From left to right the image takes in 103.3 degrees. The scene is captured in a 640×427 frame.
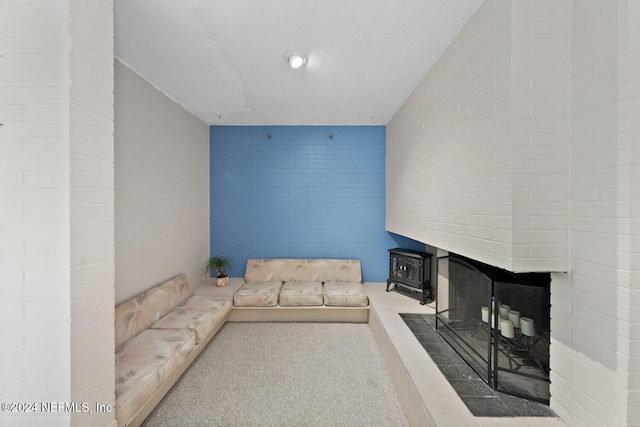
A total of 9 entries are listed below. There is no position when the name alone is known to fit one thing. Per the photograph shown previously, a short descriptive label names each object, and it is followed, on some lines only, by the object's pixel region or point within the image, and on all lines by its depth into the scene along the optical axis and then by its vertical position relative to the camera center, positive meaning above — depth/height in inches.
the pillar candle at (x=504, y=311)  68.9 -27.2
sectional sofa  70.7 -43.9
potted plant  145.8 -35.0
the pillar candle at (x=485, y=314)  73.1 -29.8
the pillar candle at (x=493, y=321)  69.8 -30.4
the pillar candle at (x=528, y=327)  63.7 -29.1
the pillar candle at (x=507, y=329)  67.6 -31.4
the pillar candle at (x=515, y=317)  66.6 -27.9
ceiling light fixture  83.2 +51.5
